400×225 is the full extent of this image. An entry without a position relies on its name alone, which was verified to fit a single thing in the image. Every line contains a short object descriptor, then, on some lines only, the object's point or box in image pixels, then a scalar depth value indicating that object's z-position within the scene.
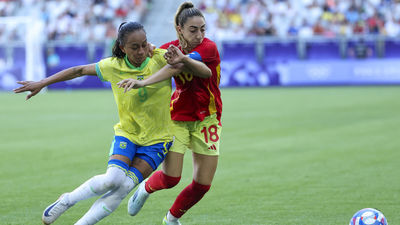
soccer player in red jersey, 12.87
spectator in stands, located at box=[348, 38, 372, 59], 55.47
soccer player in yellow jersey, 11.64
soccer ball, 12.02
